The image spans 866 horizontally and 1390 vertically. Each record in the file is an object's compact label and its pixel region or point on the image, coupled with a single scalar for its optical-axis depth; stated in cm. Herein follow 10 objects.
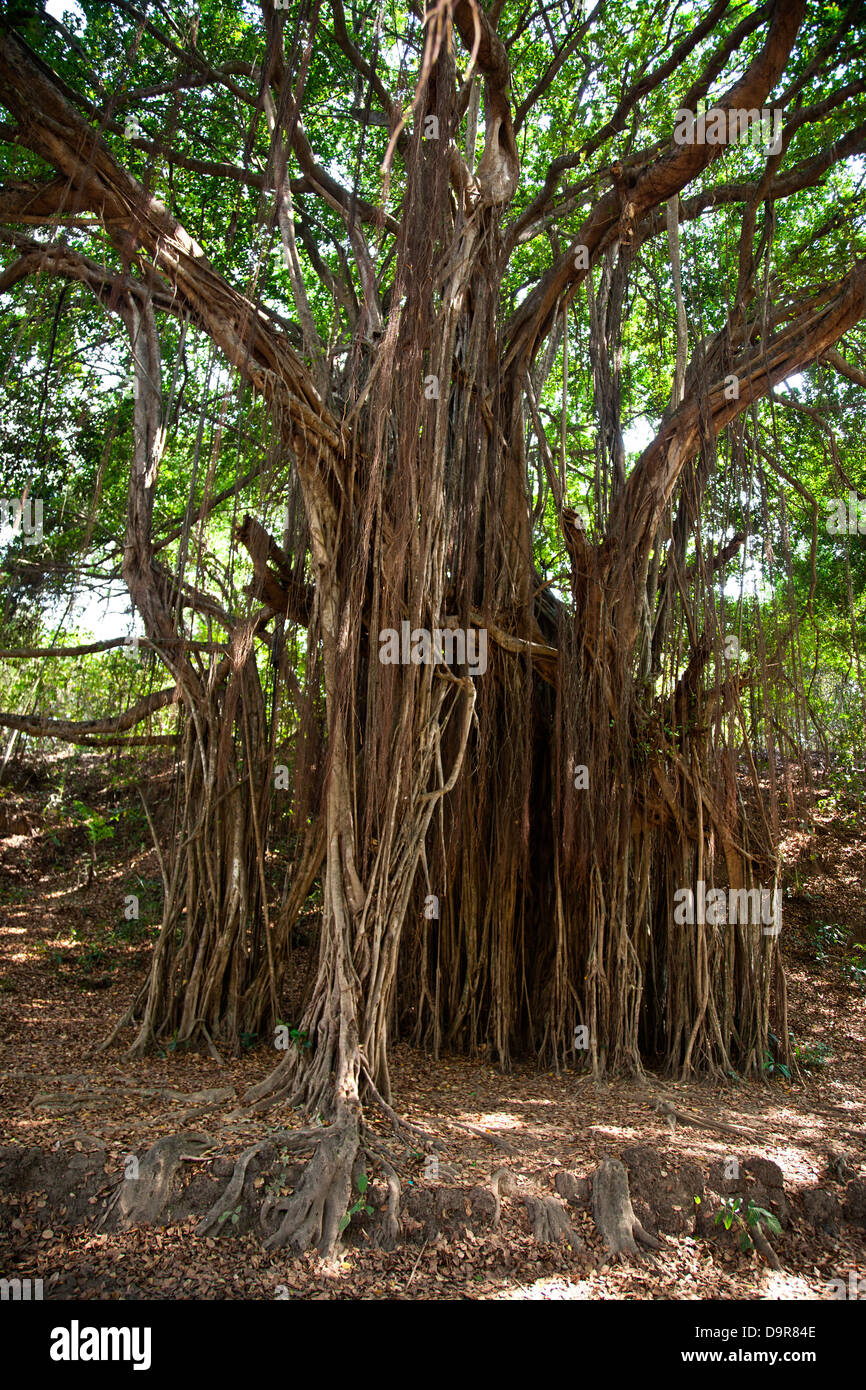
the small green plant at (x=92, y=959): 545
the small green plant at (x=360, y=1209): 247
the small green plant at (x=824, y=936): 611
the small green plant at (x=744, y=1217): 269
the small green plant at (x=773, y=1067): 415
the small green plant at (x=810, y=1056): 436
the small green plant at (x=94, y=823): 672
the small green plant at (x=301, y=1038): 322
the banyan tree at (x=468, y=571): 316
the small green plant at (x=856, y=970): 573
